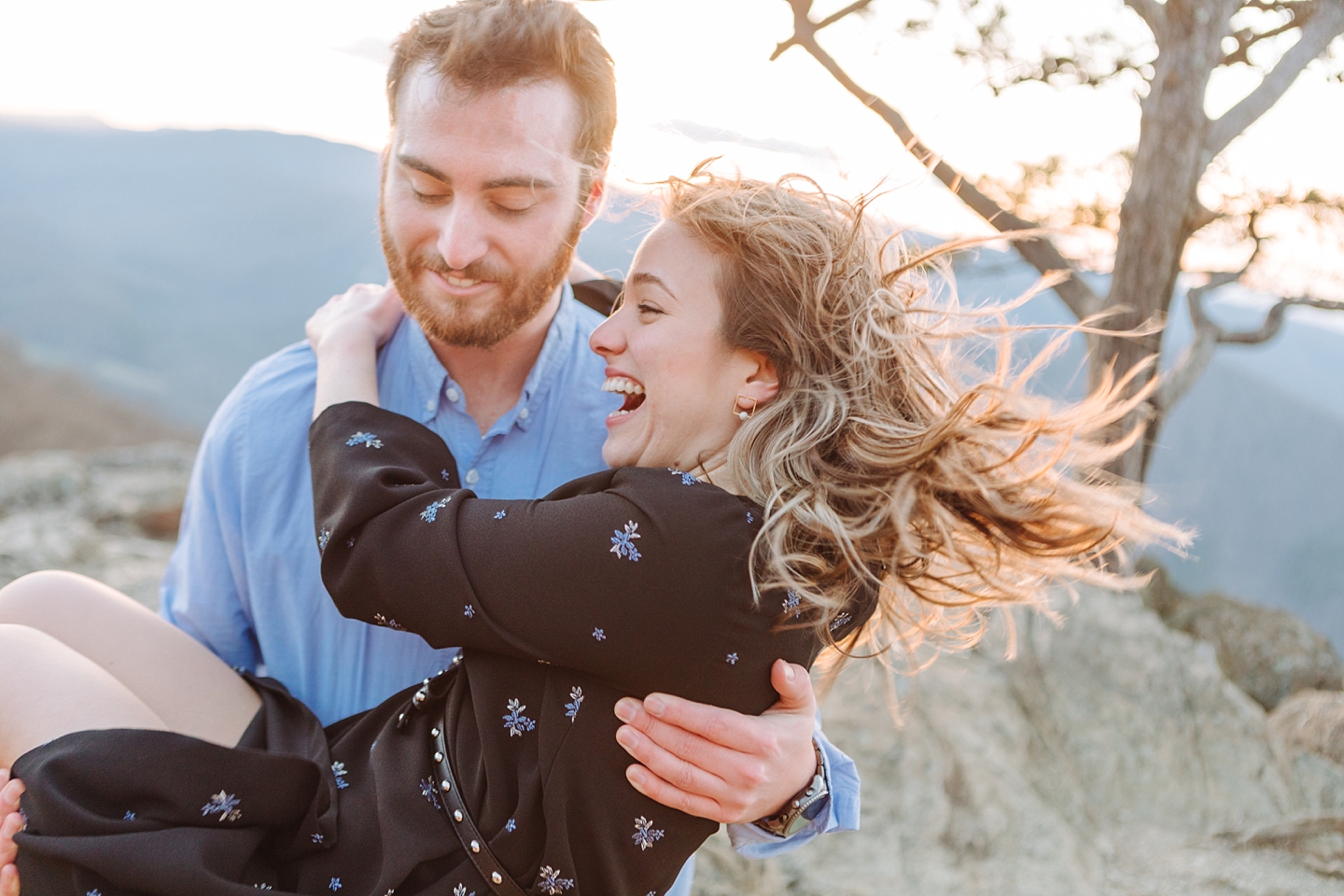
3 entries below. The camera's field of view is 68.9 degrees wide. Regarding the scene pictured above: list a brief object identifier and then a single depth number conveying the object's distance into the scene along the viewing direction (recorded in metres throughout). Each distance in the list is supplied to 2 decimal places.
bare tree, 5.24
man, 1.87
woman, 1.33
